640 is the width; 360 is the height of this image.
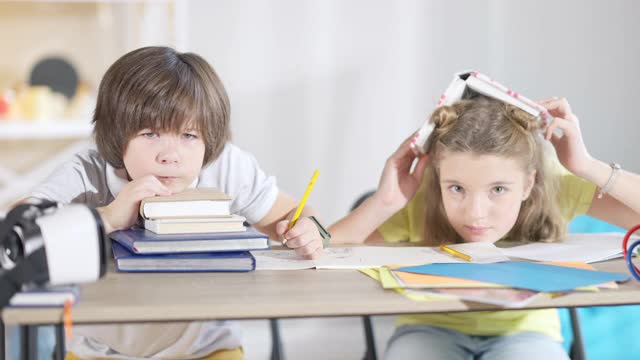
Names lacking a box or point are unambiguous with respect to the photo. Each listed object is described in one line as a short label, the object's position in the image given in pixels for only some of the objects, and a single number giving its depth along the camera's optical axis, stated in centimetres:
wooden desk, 168
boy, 196
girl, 206
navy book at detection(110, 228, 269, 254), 184
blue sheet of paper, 179
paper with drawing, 192
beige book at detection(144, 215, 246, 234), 188
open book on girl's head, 206
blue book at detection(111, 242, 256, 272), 184
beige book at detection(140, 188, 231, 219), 190
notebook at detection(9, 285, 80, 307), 168
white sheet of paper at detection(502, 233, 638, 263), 198
